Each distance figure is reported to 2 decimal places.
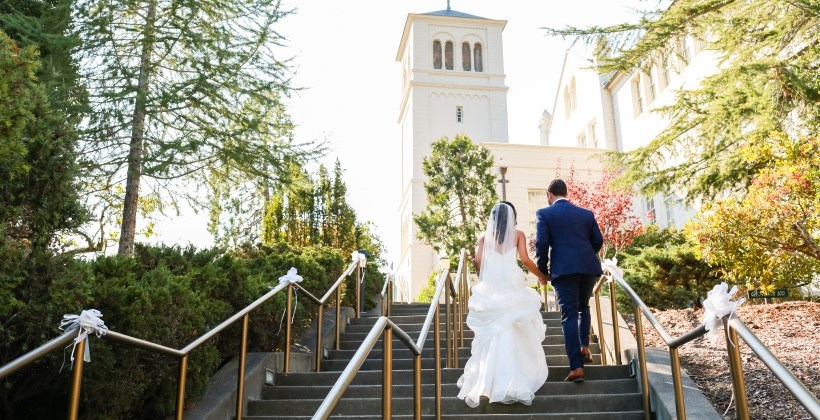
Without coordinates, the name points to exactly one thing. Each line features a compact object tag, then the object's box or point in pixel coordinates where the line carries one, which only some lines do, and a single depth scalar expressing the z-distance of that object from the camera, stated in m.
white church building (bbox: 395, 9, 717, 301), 23.73
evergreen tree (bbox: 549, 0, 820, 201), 8.00
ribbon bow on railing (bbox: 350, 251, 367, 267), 10.16
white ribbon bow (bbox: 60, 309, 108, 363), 3.60
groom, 5.88
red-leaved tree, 16.69
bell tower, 33.62
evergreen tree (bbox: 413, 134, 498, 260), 19.84
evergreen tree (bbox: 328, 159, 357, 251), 17.45
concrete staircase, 5.49
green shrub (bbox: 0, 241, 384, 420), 4.31
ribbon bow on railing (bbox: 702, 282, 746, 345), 3.40
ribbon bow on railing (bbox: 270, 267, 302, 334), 6.93
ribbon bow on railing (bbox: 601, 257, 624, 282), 6.28
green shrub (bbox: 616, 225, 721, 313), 12.45
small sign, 10.77
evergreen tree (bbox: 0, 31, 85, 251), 4.48
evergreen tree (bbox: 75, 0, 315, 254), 9.39
